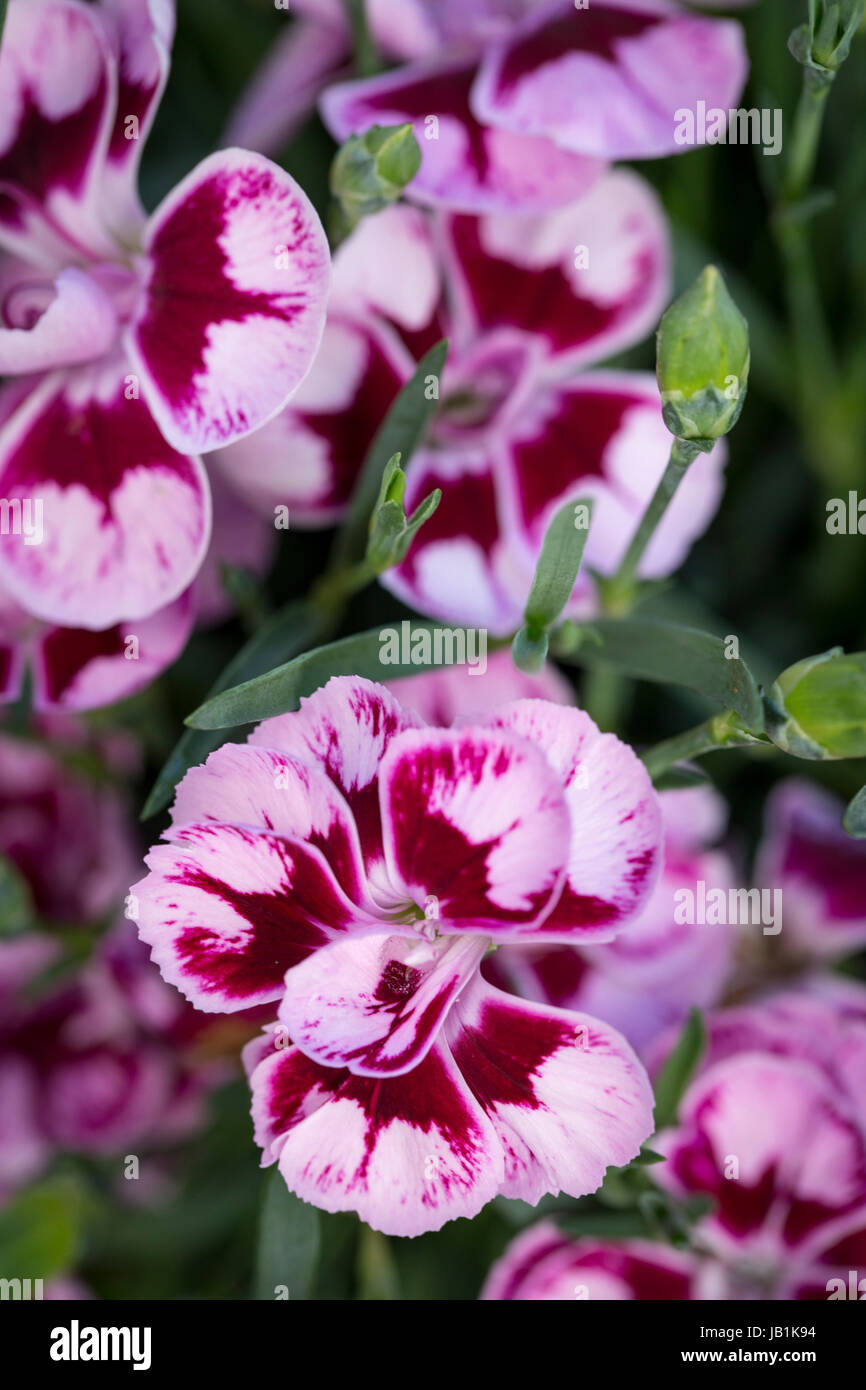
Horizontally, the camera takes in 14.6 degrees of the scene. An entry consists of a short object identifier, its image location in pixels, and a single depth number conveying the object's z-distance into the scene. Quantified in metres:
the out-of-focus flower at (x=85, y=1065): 0.33
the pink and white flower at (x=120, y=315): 0.27
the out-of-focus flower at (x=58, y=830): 0.33
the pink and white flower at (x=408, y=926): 0.25
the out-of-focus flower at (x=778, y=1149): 0.29
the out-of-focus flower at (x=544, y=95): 0.28
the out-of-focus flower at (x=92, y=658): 0.28
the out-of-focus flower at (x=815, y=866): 0.33
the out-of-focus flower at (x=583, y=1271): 0.29
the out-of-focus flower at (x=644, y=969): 0.31
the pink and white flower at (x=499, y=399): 0.29
